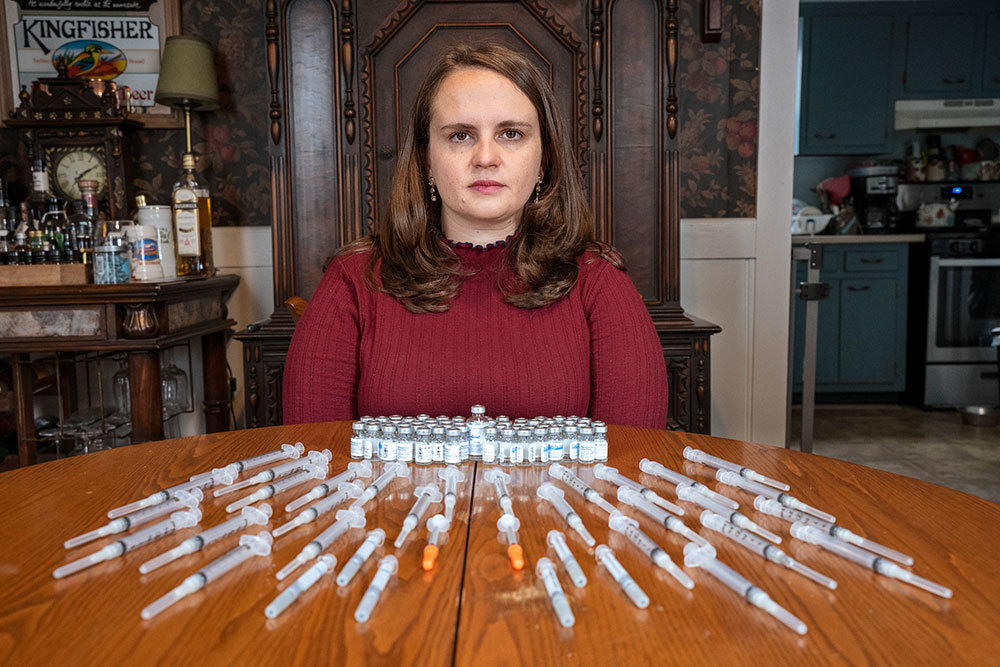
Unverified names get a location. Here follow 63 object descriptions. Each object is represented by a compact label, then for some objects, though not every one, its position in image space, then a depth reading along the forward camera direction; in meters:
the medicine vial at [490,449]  0.94
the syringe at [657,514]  0.72
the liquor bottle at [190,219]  2.53
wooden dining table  0.53
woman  1.39
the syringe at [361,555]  0.62
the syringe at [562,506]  0.71
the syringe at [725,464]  0.86
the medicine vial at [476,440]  0.96
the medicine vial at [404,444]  0.95
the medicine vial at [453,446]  0.94
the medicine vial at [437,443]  0.95
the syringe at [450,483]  0.79
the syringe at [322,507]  0.74
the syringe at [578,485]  0.80
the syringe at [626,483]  0.79
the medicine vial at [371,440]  0.97
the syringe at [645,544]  0.64
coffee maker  4.93
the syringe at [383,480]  0.81
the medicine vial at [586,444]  0.94
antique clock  2.58
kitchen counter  4.54
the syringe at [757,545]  0.63
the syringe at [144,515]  0.71
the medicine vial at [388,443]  0.95
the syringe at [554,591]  0.56
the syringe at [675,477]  0.81
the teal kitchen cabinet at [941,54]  4.81
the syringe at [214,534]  0.66
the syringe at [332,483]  0.80
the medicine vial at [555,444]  0.94
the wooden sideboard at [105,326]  2.15
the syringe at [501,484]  0.78
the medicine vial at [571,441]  0.94
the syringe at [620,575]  0.59
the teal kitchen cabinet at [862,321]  4.62
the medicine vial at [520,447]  0.94
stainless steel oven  4.43
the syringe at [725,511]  0.71
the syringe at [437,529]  0.70
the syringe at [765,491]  0.77
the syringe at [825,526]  0.67
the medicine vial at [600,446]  0.94
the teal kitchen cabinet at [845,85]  4.78
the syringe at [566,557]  0.62
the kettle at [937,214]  4.86
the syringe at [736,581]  0.56
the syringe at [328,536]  0.65
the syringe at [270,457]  0.92
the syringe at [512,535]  0.66
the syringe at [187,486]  0.78
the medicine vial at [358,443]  0.98
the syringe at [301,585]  0.57
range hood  4.88
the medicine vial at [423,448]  0.95
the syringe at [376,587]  0.57
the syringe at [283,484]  0.80
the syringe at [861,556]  0.61
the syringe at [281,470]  0.86
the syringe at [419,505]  0.72
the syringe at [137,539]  0.65
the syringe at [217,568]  0.58
